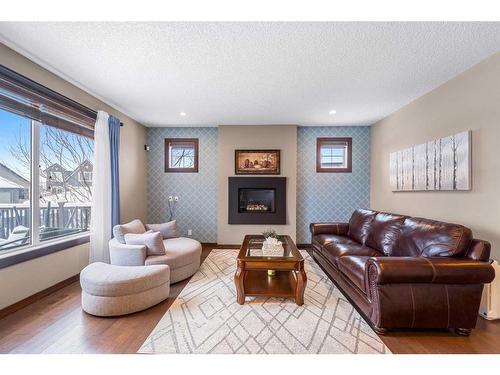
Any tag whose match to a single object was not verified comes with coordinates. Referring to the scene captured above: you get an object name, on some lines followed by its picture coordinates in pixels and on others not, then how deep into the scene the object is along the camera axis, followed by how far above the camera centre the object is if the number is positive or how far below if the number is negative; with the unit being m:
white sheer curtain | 3.24 -0.13
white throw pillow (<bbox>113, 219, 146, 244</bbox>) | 3.07 -0.62
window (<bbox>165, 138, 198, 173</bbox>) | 5.06 +0.71
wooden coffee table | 2.41 -1.00
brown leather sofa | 1.82 -0.82
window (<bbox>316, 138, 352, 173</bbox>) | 4.93 +0.69
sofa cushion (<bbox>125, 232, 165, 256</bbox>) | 2.90 -0.72
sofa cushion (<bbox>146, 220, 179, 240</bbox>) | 3.76 -0.72
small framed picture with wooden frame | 4.84 +0.53
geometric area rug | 1.77 -1.28
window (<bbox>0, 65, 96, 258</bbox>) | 2.31 +0.29
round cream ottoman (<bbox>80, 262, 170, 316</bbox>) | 2.17 -1.03
